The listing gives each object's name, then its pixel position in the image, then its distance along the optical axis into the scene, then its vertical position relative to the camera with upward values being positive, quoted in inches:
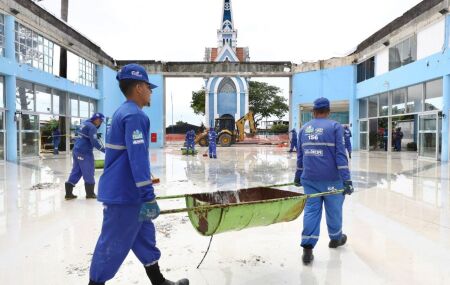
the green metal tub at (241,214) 107.8 -23.0
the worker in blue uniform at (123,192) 92.7 -13.4
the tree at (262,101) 1942.7 +190.9
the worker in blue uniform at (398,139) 830.5 -2.2
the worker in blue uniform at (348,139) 513.7 -1.4
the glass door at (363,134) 844.0 +9.0
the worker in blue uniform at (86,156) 240.8 -11.6
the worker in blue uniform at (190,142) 708.0 -7.5
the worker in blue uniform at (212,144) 621.3 -9.7
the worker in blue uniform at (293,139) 760.5 -1.9
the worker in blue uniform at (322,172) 136.6 -12.7
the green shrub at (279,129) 1706.4 +41.3
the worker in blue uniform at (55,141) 709.3 -5.4
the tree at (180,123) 1987.0 +81.1
